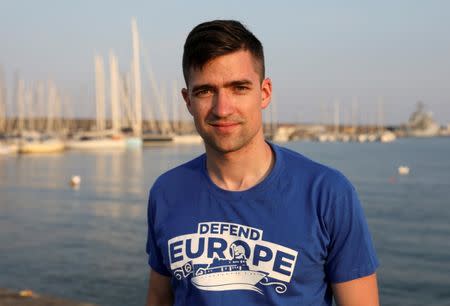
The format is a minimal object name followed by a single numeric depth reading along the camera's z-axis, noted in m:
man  1.97
